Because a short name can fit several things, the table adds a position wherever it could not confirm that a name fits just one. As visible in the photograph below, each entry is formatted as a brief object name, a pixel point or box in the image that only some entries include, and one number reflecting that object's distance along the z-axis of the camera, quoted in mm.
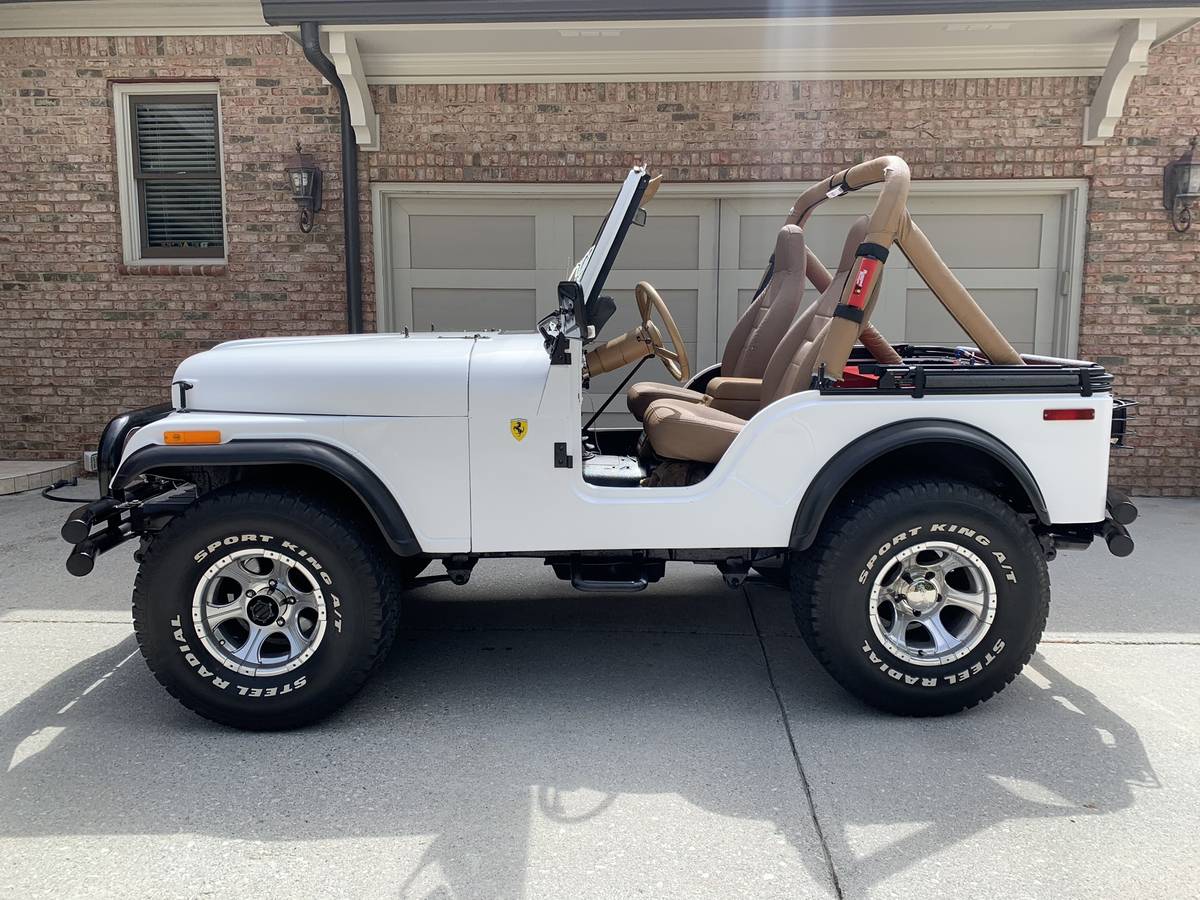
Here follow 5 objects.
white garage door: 7254
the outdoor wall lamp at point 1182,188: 6781
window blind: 7453
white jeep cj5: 3168
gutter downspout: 7105
